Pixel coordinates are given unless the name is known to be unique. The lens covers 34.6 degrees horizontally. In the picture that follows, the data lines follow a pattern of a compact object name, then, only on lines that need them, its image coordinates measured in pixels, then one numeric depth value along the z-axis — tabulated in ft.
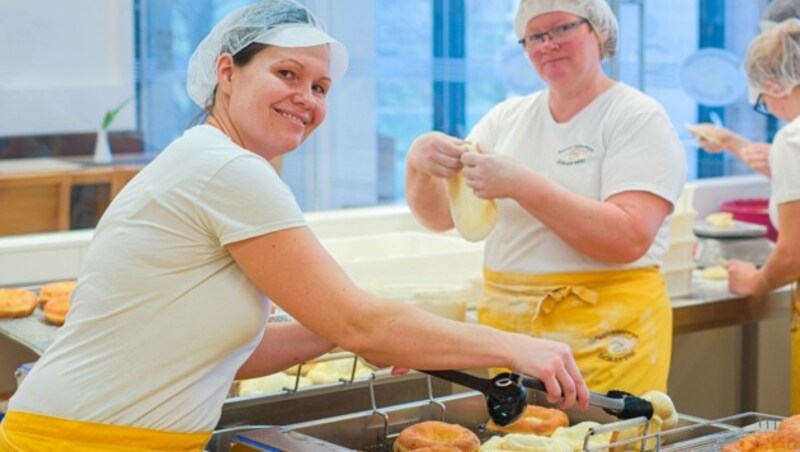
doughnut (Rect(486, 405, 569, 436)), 7.60
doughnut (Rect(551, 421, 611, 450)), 7.23
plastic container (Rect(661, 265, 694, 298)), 13.08
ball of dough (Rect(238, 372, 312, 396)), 8.86
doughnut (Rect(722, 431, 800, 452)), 6.73
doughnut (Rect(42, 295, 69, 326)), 10.78
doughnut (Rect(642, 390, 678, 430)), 7.13
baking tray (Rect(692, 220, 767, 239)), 14.35
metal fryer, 6.89
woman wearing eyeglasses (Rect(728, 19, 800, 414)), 10.94
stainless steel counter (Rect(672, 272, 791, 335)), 12.75
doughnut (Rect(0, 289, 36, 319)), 11.07
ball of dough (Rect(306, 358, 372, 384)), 9.17
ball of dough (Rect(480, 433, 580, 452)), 7.01
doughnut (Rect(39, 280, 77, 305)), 11.35
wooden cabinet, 14.15
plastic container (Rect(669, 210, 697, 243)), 13.19
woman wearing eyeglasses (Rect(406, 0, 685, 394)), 9.57
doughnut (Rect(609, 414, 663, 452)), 6.93
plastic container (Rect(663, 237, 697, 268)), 12.99
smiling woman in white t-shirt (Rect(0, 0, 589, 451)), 6.09
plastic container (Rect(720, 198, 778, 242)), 16.43
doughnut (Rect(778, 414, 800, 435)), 6.87
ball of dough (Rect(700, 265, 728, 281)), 13.96
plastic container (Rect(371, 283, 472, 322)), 10.61
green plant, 16.31
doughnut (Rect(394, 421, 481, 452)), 7.09
